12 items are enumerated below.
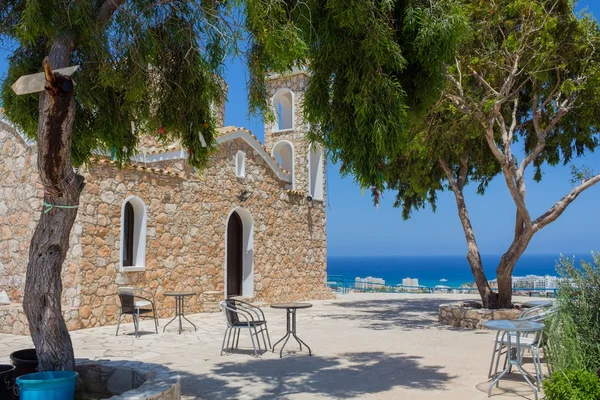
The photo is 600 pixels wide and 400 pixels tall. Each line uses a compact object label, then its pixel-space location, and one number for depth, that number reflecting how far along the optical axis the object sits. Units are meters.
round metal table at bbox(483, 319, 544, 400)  5.66
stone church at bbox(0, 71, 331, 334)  10.48
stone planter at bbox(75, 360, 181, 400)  4.57
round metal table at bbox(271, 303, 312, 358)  7.74
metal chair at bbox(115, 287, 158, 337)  9.11
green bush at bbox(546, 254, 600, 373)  4.88
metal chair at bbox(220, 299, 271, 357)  7.66
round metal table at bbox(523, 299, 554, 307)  10.57
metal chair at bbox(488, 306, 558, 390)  5.75
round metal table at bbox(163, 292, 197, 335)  9.88
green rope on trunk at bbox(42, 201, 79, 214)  4.44
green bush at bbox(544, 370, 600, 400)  4.25
